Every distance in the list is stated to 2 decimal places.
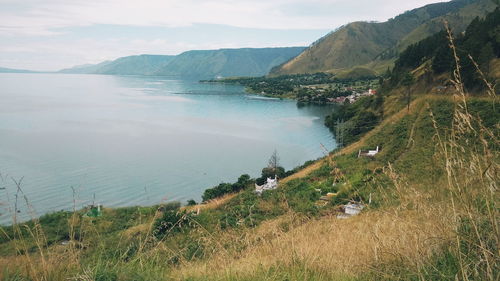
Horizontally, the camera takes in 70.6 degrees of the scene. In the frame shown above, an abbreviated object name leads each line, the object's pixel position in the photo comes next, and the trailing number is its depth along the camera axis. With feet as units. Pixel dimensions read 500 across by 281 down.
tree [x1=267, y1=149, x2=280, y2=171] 146.61
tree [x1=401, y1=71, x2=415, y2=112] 155.26
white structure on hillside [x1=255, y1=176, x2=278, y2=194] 108.52
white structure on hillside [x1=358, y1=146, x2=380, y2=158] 114.73
